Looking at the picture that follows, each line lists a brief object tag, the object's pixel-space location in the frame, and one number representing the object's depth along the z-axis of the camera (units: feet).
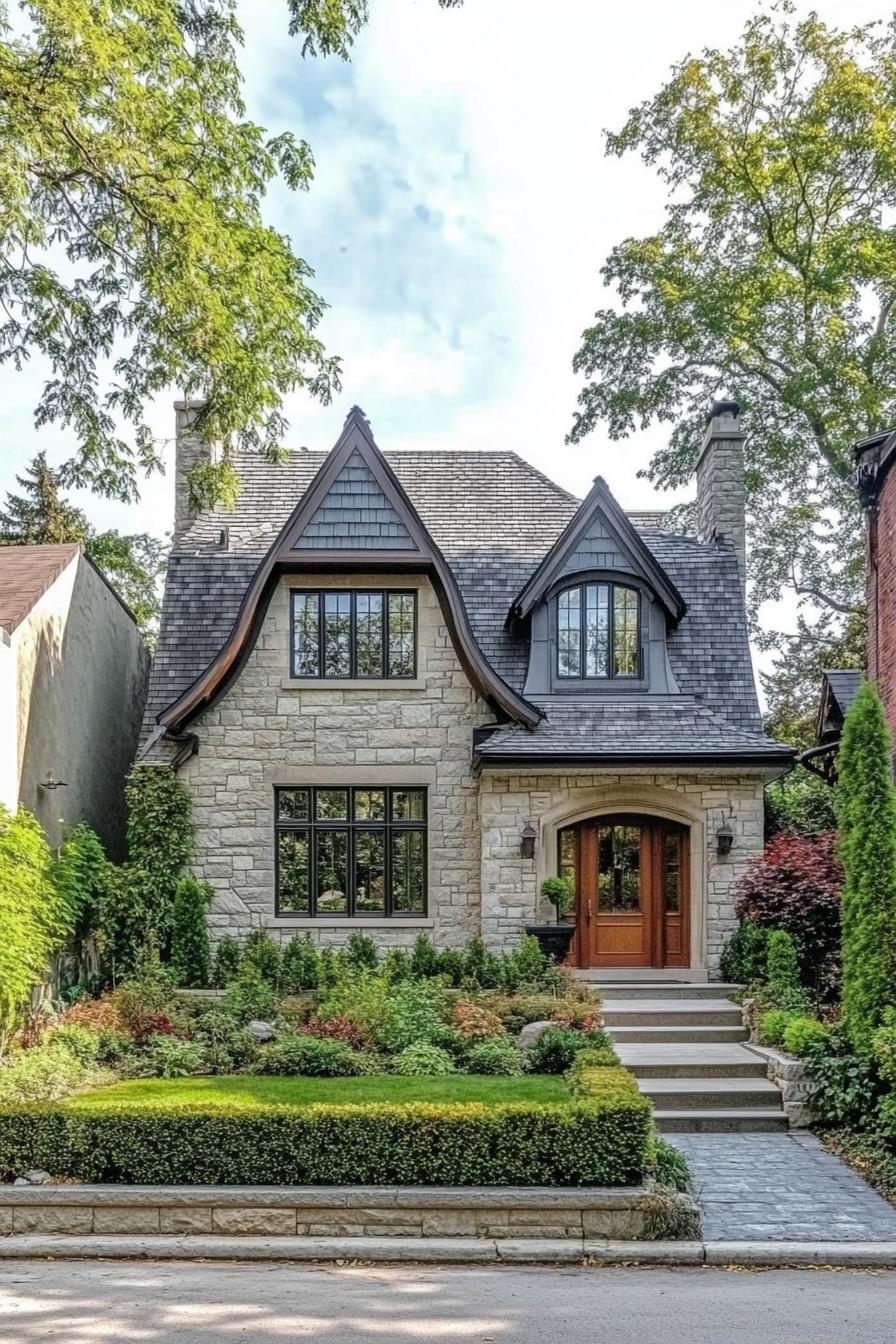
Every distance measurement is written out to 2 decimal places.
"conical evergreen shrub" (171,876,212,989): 44.27
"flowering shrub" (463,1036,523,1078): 31.96
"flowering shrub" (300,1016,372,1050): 34.63
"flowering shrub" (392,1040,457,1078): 31.83
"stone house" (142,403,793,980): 46.60
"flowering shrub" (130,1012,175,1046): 35.25
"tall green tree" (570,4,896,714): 73.31
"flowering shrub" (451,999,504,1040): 34.78
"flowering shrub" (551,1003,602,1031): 35.22
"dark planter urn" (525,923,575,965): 44.11
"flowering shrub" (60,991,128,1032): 35.47
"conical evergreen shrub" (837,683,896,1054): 30.22
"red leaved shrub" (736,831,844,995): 40.45
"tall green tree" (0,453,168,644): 90.58
